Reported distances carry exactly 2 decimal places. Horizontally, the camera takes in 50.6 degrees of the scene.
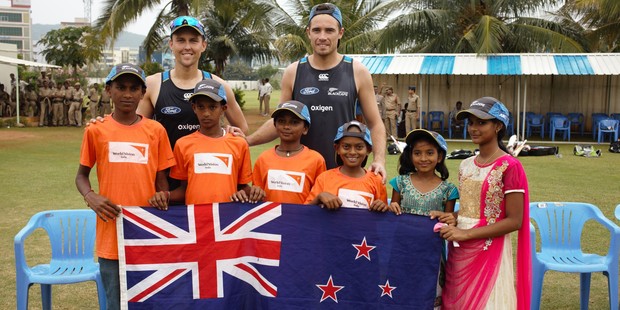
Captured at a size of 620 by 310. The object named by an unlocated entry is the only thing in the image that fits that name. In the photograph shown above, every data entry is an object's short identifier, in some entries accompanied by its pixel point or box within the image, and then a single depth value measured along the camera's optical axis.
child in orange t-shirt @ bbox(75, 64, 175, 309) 3.87
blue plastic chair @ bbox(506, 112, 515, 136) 23.16
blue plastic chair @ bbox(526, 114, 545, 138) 22.72
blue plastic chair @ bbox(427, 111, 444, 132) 24.26
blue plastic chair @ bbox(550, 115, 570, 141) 21.73
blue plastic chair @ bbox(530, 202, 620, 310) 4.99
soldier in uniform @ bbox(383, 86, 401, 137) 21.83
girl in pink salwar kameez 3.79
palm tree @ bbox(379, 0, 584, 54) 24.69
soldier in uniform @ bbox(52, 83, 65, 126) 26.53
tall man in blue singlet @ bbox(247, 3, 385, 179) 4.57
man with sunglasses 4.47
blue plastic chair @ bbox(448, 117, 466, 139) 22.39
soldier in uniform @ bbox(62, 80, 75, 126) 26.62
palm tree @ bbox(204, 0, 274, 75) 34.31
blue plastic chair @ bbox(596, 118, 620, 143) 20.20
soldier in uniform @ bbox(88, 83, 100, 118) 27.14
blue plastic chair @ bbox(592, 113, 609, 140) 21.99
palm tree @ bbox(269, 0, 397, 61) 25.80
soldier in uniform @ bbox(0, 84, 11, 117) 29.35
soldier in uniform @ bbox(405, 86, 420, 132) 22.02
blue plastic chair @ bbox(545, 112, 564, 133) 23.15
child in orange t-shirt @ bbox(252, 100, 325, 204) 4.35
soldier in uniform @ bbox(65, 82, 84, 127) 26.59
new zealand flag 4.11
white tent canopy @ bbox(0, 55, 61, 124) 24.30
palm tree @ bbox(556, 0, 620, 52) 25.28
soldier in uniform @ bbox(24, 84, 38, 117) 28.58
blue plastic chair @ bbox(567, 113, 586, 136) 23.36
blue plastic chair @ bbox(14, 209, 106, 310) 4.68
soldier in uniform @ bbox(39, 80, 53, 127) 26.48
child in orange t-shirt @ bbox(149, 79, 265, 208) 4.12
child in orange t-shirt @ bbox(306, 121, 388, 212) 4.22
